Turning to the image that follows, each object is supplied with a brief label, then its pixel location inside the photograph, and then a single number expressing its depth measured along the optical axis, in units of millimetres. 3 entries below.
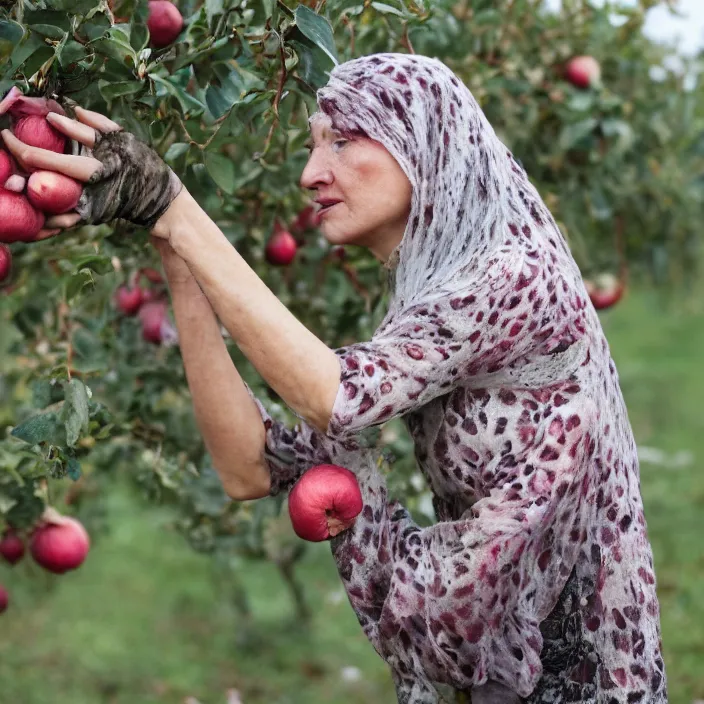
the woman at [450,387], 2443
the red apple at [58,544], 3209
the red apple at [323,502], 2538
